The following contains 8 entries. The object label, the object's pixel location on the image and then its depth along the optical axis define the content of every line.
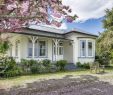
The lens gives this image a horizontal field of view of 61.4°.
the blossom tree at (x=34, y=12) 2.73
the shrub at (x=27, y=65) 8.41
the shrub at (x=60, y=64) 9.54
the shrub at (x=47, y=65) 9.04
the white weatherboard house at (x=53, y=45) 9.77
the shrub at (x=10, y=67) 7.20
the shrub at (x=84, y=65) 11.31
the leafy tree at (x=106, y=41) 12.05
